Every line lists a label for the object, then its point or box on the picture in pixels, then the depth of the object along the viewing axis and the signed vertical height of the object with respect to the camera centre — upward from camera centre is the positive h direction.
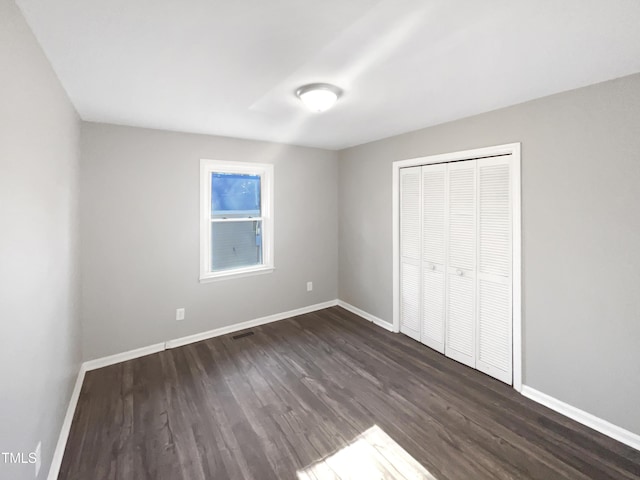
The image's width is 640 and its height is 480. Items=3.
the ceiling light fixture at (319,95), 2.09 +1.03
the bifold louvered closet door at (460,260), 2.64 -0.25
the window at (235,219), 3.52 +0.24
